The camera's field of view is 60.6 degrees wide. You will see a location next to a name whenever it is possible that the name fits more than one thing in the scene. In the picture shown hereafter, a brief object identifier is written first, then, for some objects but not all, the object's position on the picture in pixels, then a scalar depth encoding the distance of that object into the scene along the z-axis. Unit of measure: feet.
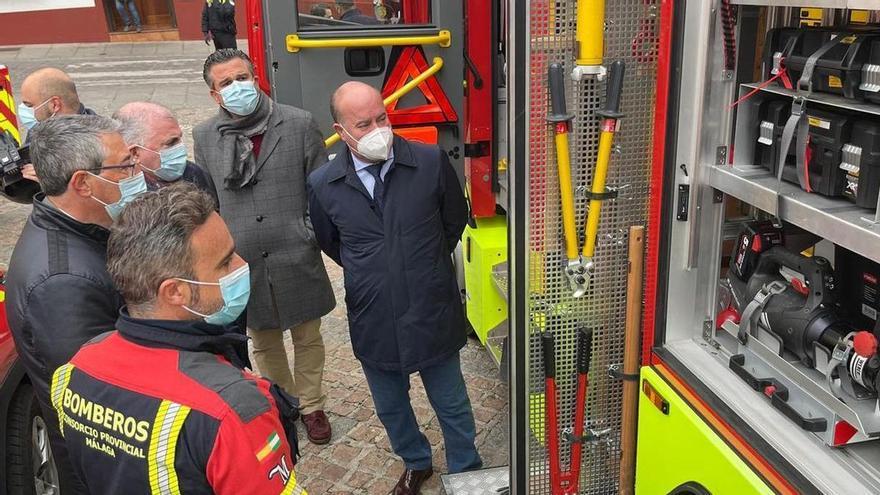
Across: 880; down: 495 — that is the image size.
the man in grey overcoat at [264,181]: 11.08
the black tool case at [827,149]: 5.93
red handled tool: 8.62
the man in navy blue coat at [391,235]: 9.64
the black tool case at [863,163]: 5.63
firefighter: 4.88
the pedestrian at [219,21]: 44.27
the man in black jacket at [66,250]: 6.73
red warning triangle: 13.00
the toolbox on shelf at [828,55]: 5.63
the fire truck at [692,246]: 6.05
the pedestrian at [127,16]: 56.54
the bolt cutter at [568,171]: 7.58
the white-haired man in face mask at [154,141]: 9.80
